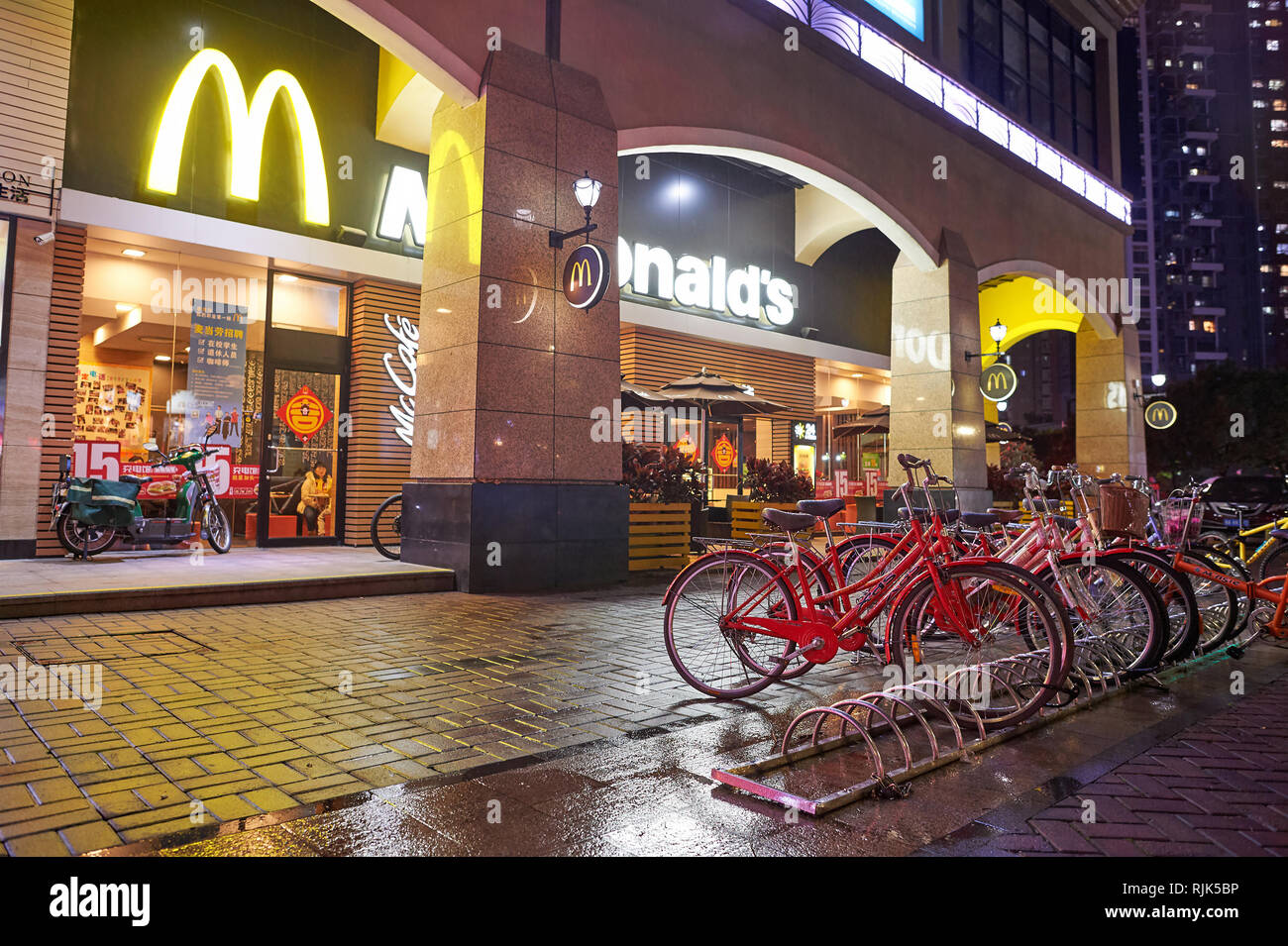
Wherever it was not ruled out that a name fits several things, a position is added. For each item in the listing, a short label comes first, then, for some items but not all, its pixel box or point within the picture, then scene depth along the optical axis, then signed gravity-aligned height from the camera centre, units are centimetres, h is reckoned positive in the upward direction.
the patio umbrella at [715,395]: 1408 +195
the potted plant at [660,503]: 1052 +6
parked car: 787 +16
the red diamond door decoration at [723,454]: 1986 +132
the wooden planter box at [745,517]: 1330 -15
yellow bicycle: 671 -30
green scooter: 868 -13
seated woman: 1169 +13
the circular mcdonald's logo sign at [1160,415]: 1877 +225
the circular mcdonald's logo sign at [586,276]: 819 +235
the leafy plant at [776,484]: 1403 +41
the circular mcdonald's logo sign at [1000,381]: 1730 +278
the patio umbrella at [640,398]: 1366 +184
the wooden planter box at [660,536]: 1046 -37
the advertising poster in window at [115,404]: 1058 +131
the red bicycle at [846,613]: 400 -55
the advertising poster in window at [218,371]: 1082 +177
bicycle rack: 296 -100
